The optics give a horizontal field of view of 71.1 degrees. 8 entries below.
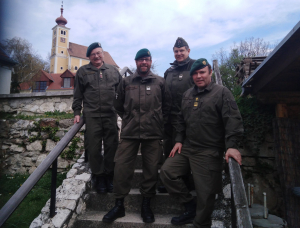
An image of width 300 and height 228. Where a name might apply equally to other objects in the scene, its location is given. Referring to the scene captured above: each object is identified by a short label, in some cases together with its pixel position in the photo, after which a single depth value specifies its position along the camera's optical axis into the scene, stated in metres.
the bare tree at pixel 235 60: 8.90
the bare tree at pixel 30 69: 17.96
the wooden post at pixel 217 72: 3.41
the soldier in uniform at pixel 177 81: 2.85
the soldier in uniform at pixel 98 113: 2.63
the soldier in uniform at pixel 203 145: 1.99
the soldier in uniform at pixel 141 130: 2.30
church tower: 43.41
